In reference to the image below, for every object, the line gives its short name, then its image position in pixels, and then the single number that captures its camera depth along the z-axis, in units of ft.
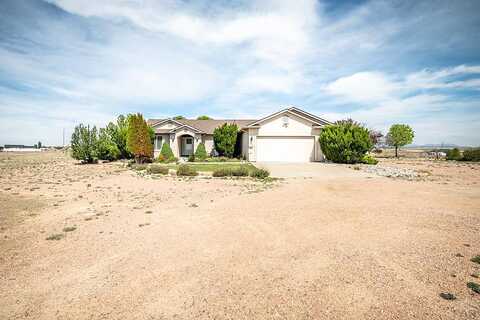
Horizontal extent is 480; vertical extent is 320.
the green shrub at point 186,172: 57.72
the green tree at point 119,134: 102.22
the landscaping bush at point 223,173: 55.83
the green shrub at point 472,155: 106.42
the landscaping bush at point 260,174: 53.47
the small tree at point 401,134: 142.10
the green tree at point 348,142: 81.35
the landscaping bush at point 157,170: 60.92
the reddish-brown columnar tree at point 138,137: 86.28
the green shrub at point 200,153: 100.26
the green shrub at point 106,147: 98.12
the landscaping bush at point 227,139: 103.86
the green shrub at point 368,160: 83.66
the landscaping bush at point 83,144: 92.89
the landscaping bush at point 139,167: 69.34
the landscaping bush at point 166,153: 96.27
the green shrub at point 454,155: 117.19
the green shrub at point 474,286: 13.20
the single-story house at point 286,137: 93.30
